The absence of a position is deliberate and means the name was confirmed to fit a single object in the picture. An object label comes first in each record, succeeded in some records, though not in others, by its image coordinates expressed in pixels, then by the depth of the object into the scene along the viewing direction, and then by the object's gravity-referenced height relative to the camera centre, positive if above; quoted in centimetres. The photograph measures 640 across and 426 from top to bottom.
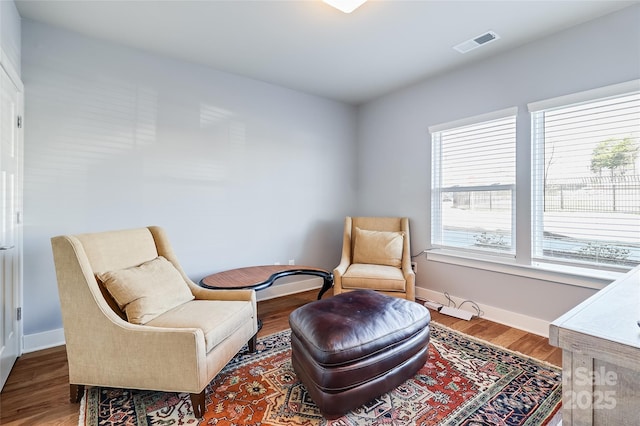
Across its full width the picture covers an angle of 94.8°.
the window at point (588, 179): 218 +27
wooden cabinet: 68 -38
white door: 187 -8
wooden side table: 254 -61
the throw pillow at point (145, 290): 172 -48
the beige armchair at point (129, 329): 155 -64
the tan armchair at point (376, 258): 288 -51
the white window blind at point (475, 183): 285 +31
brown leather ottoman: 150 -75
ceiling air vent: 250 +151
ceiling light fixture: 198 +142
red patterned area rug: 155 -108
